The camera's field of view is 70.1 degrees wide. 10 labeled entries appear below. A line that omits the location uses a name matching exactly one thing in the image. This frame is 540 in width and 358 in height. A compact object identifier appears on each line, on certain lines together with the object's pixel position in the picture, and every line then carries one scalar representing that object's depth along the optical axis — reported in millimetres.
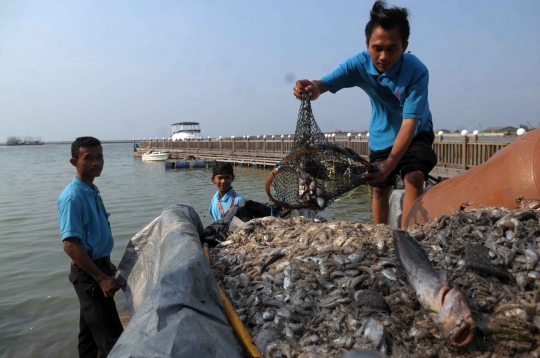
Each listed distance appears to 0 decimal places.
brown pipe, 3121
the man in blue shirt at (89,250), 3273
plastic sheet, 1704
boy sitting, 5398
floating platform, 31359
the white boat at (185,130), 49219
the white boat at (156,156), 39969
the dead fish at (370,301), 2189
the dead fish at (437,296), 1881
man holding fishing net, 3213
